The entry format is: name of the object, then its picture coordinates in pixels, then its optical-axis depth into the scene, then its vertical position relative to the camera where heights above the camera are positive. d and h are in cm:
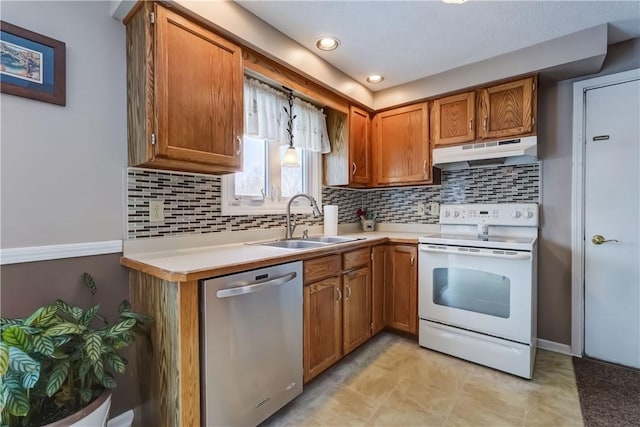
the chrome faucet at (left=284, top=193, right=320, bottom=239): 235 -5
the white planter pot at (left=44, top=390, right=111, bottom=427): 104 -76
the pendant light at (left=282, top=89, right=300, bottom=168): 237 +48
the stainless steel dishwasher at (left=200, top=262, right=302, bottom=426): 130 -66
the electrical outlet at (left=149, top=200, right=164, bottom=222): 168 +0
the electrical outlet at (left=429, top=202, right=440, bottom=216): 290 +1
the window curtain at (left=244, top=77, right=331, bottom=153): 212 +73
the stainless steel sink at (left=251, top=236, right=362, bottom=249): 221 -26
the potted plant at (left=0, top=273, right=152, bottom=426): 93 -53
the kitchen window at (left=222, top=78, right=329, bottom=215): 214 +47
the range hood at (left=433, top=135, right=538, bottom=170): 219 +44
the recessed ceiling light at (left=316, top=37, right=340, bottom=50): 202 +117
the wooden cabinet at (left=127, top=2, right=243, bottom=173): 142 +61
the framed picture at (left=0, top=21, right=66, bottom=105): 124 +64
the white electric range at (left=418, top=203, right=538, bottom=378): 199 -59
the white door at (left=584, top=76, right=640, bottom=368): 210 -10
